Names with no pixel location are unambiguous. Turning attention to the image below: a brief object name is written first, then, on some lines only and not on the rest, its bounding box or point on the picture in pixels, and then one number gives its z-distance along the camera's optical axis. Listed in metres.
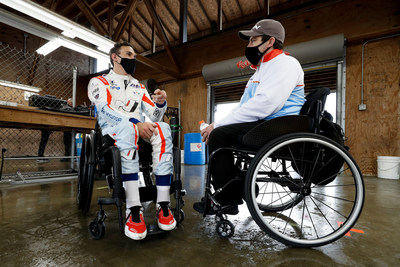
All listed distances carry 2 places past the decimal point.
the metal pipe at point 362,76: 3.59
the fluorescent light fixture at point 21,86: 4.96
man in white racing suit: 0.98
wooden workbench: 2.11
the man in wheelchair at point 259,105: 0.92
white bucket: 3.11
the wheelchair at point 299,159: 0.85
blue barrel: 4.95
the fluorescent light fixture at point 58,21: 2.60
